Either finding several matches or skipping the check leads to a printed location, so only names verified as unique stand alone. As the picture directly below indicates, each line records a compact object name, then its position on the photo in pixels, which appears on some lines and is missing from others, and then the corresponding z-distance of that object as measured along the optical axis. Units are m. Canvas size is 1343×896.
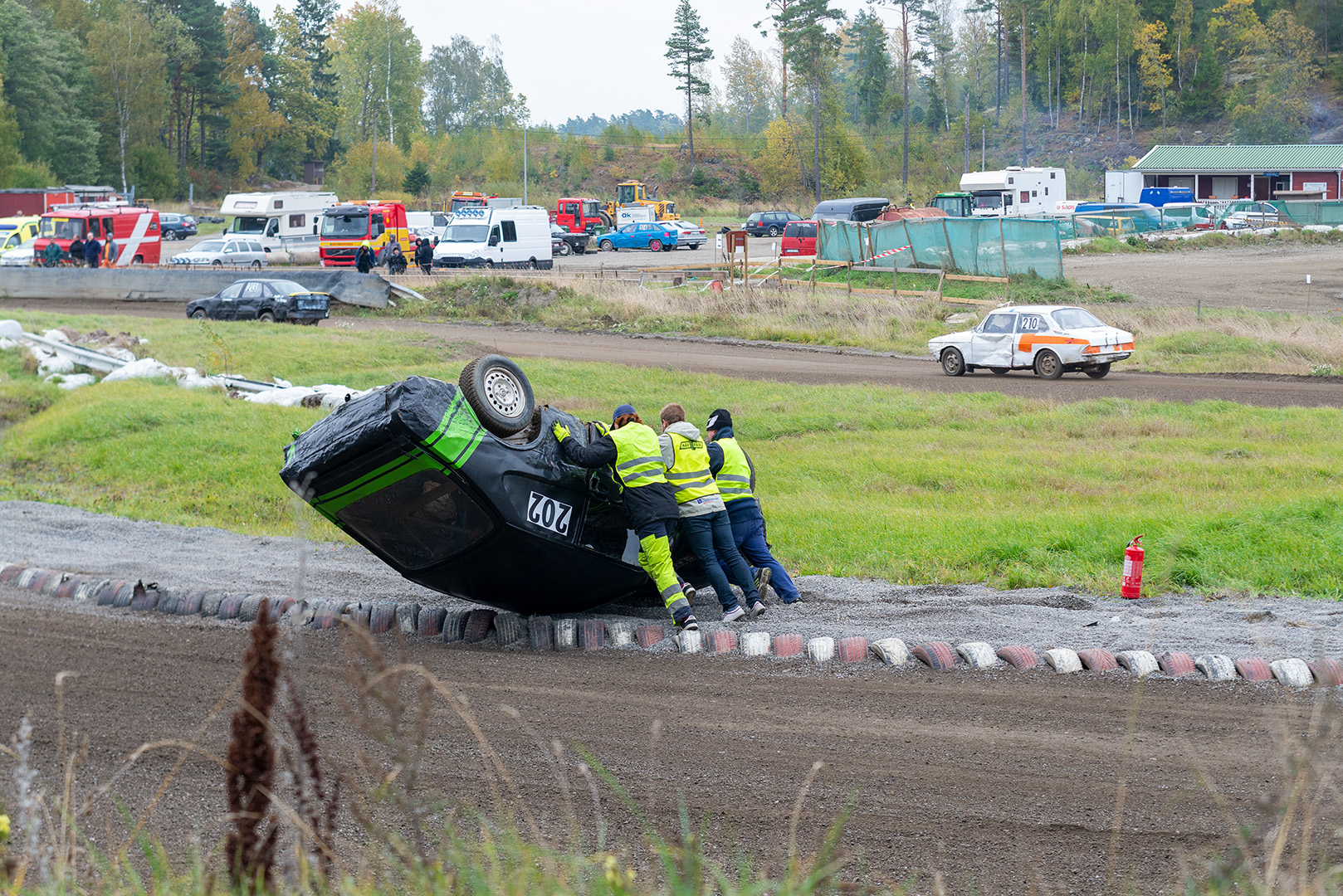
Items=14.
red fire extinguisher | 18.48
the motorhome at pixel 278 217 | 108.44
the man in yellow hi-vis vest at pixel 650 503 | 17.14
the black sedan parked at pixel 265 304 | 65.19
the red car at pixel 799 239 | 102.87
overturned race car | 15.05
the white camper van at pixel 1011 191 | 128.75
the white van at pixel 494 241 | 93.25
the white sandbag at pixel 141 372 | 42.97
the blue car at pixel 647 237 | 124.19
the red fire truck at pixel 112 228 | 91.87
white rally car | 45.84
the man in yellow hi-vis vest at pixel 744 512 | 19.00
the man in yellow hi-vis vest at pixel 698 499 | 18.00
